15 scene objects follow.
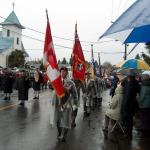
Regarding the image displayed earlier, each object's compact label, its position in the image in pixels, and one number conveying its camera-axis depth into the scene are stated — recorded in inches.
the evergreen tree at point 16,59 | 1160.0
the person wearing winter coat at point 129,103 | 180.1
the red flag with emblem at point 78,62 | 223.6
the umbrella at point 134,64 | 238.8
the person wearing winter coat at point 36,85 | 416.7
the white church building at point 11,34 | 1483.7
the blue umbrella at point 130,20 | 89.4
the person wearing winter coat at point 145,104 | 187.4
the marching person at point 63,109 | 163.0
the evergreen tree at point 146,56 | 816.3
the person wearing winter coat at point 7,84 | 371.8
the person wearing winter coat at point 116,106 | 182.7
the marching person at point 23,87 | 326.2
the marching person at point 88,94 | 268.0
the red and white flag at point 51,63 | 156.9
